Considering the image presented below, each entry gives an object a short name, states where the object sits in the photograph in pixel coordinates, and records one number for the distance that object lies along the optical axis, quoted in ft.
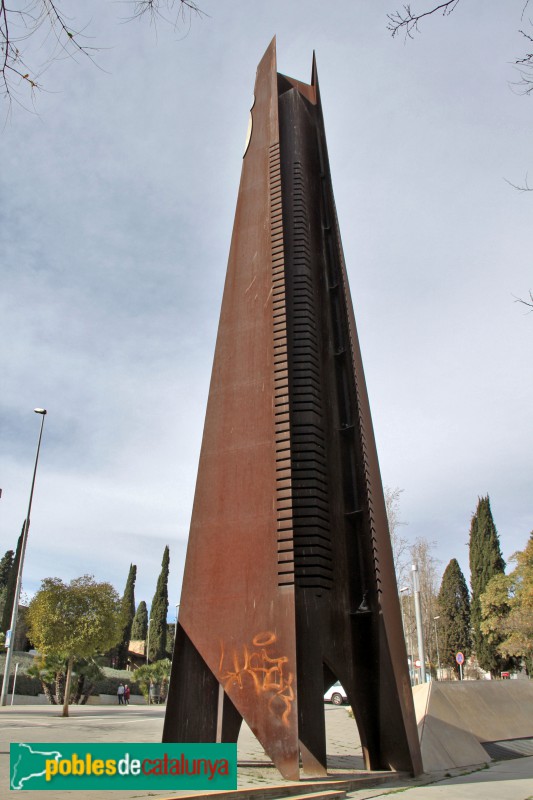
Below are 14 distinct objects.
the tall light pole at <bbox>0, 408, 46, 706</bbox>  82.17
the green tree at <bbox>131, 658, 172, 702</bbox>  127.26
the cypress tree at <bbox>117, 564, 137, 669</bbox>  169.99
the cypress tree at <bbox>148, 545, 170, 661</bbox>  179.19
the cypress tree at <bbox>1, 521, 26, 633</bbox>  144.05
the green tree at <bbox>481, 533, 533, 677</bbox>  113.50
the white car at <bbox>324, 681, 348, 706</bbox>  117.19
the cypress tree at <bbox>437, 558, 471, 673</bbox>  208.23
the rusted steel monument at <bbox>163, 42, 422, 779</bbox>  29.30
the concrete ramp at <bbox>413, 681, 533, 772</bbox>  41.11
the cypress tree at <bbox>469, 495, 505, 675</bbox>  166.61
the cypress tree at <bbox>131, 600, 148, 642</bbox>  217.77
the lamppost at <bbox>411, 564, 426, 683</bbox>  81.25
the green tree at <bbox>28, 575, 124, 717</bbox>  72.95
